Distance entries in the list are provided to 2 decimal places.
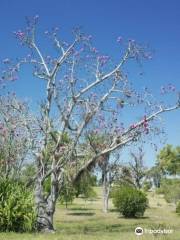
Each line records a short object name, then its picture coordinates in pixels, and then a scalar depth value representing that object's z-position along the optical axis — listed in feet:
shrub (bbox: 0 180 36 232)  32.39
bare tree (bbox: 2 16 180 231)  37.11
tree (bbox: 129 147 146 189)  99.59
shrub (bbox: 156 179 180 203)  84.23
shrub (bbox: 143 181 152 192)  151.73
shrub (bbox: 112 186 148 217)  61.38
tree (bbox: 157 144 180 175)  144.09
